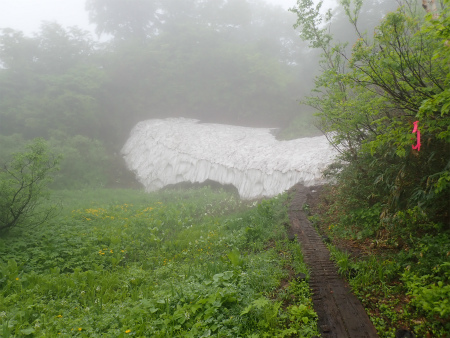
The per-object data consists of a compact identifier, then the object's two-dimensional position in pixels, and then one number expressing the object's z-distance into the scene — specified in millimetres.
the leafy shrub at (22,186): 8234
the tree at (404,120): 4594
